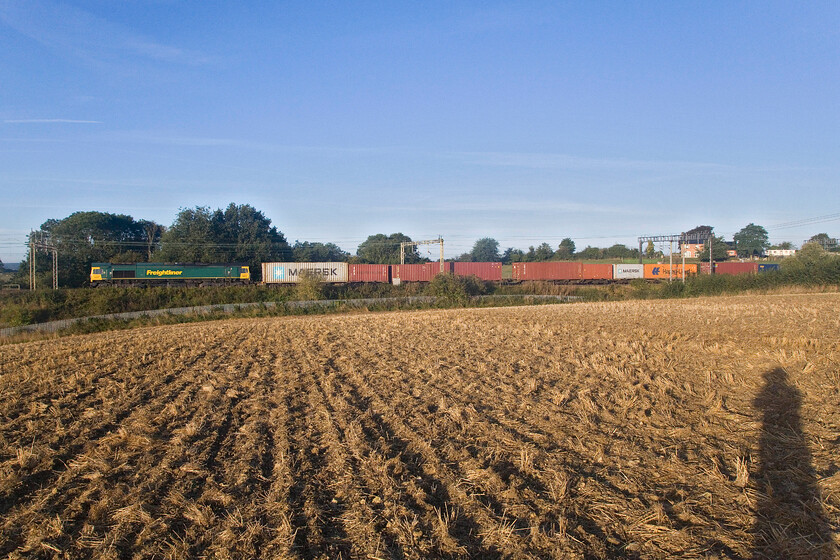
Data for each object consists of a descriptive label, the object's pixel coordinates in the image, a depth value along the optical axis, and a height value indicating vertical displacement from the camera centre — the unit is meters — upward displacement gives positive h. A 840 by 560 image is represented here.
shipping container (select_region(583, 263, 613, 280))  61.78 -0.04
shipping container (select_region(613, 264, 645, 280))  62.62 -0.11
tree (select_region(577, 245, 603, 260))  123.05 +4.02
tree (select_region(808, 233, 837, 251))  88.62 +4.07
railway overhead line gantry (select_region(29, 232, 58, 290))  48.53 +3.15
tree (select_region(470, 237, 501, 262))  163.56 +7.15
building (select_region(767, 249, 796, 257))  121.06 +3.54
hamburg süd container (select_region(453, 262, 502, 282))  59.94 +0.34
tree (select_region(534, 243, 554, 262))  117.76 +4.34
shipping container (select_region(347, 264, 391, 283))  58.78 +0.29
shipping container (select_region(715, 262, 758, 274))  62.38 +0.13
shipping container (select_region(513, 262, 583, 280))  60.19 +0.09
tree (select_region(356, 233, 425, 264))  95.09 +4.82
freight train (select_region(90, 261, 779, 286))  57.16 +0.25
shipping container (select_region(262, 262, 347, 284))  58.09 +0.50
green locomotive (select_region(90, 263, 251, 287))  56.31 +0.48
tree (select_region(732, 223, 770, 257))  125.36 +6.83
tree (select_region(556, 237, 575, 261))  125.64 +5.38
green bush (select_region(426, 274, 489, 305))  37.12 -1.14
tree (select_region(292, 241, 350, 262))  92.88 +4.57
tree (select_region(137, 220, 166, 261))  99.54 +9.26
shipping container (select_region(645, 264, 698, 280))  62.45 -0.16
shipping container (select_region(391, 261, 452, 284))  58.16 +0.32
